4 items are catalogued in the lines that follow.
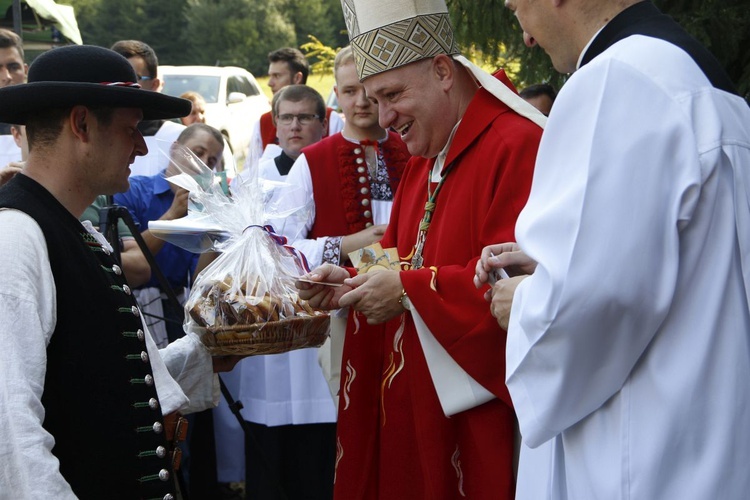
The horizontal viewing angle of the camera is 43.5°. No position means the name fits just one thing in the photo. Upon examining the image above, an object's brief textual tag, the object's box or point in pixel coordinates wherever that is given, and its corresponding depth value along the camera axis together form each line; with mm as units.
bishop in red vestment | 3090
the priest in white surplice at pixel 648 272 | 1860
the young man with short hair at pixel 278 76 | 8260
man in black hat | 2135
